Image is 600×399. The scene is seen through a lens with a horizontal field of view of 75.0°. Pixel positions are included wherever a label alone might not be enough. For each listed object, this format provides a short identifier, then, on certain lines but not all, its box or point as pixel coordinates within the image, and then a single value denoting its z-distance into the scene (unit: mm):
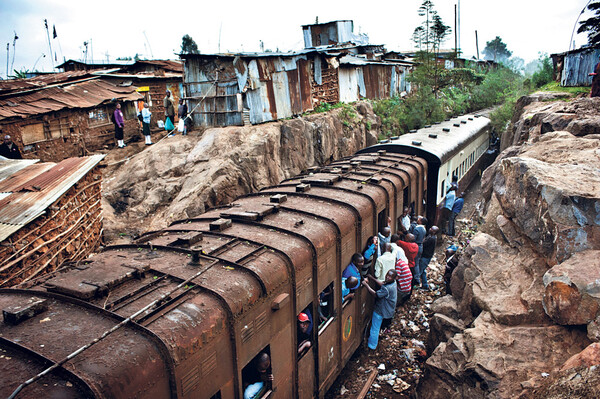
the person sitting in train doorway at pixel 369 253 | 6984
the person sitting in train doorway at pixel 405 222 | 8742
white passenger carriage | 11102
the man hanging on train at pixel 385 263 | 6961
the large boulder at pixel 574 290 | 4363
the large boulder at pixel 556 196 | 5113
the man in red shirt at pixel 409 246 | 8117
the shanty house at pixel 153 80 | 16500
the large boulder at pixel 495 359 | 4613
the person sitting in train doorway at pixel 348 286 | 6207
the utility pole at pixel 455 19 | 39625
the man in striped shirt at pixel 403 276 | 7277
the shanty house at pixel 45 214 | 6102
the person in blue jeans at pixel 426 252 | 9336
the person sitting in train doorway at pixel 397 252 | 7162
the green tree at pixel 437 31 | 23750
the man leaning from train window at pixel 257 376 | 4189
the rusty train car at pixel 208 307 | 2807
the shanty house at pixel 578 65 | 17641
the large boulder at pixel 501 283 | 5363
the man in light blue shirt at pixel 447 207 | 11570
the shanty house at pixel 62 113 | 10977
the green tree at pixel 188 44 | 38719
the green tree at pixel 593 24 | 13482
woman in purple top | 13758
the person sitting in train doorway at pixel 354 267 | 6340
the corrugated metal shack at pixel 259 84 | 13609
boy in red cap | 5047
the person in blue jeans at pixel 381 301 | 6832
